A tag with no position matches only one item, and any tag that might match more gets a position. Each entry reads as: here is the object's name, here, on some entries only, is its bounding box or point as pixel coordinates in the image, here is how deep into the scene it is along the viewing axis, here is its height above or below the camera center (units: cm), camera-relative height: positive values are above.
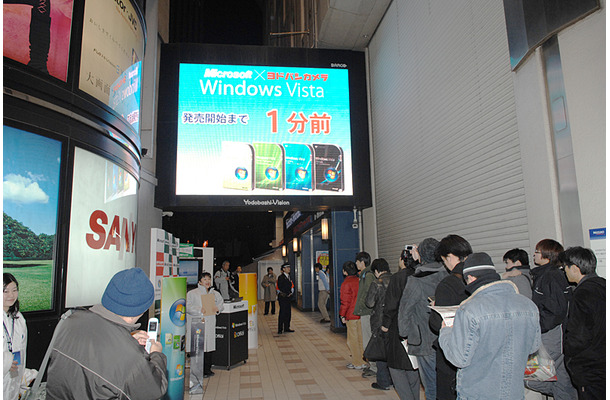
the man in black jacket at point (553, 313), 292 -42
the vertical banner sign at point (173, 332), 438 -73
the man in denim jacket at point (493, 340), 205 -42
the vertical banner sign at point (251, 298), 796 -75
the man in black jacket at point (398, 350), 346 -78
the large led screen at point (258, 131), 754 +238
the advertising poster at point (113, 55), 441 +244
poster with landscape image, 329 +44
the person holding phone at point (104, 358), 157 -35
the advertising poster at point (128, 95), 500 +213
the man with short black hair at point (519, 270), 331 -13
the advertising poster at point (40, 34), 346 +204
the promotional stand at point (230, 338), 627 -118
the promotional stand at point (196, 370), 504 -130
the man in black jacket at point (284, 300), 944 -92
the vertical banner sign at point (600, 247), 311 +3
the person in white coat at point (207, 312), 530 -67
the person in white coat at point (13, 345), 252 -50
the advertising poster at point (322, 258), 1378 +2
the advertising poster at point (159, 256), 501 +8
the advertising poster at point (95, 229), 395 +37
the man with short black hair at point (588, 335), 249 -49
